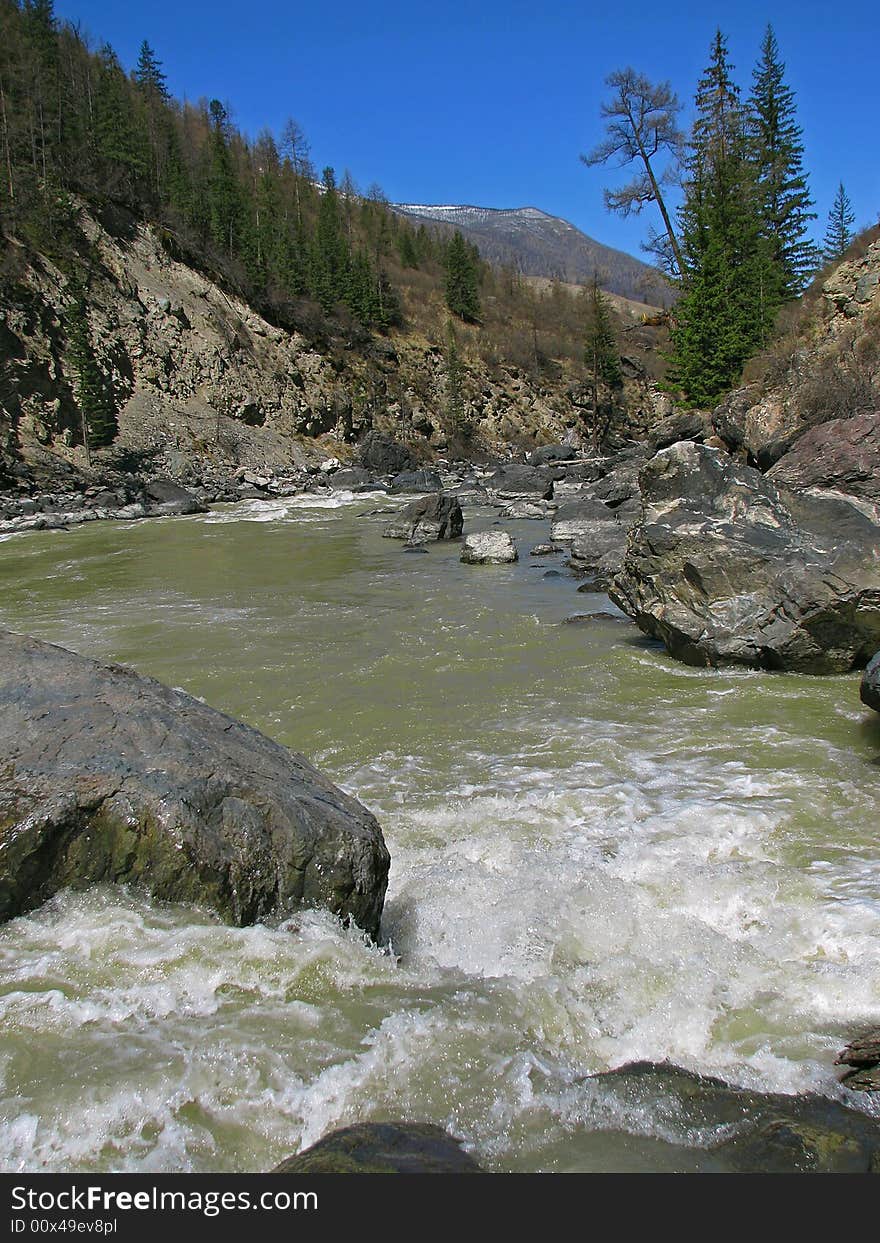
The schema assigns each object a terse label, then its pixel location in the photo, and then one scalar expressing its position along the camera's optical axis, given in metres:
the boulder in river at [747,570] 7.66
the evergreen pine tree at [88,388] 33.59
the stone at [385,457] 42.31
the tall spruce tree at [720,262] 27.95
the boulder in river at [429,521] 19.36
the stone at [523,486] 29.77
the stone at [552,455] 44.71
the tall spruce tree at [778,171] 33.78
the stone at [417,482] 35.36
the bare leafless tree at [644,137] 27.92
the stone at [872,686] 5.94
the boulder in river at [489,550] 15.70
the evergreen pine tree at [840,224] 42.66
